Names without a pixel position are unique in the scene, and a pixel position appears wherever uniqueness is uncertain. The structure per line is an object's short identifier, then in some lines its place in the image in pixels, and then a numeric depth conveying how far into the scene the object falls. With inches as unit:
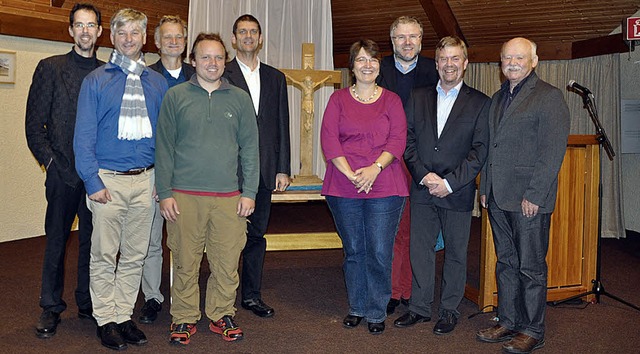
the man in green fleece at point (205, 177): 116.3
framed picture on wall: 222.5
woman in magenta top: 122.4
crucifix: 177.5
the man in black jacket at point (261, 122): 135.2
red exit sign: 215.8
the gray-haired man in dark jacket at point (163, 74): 133.0
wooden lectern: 146.9
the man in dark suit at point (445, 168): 124.7
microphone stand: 139.4
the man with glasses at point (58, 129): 121.1
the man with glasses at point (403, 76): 131.6
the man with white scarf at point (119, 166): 112.4
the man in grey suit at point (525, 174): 114.0
